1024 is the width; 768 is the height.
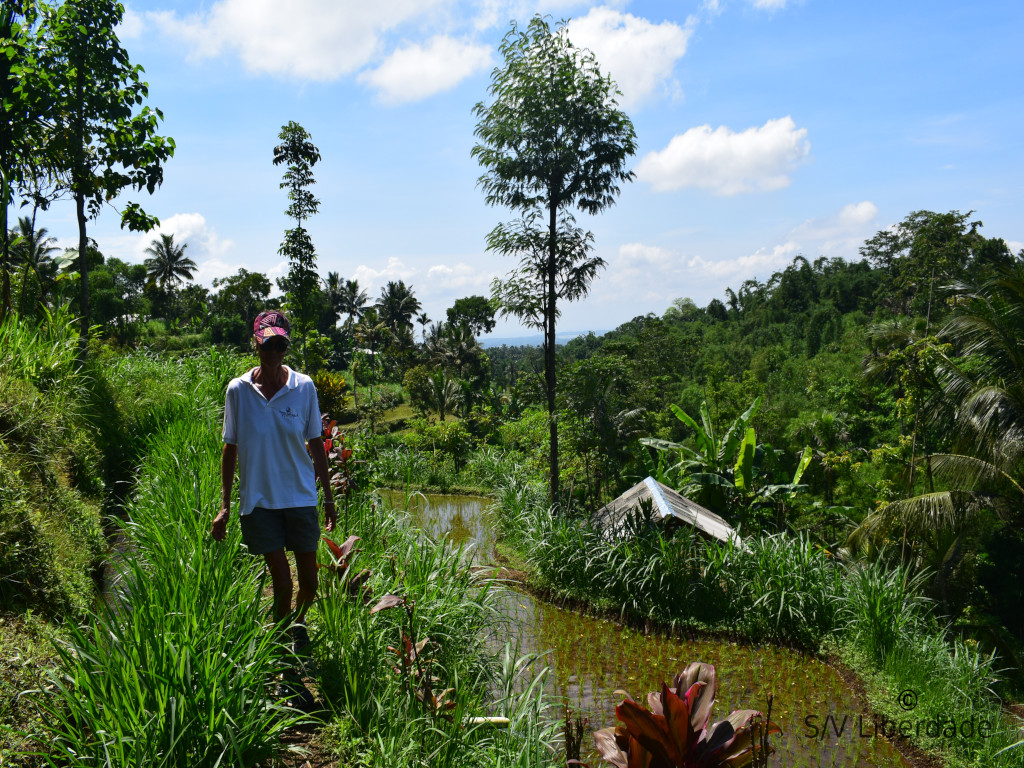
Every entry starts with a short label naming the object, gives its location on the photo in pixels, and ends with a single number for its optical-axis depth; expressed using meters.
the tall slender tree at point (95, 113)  6.16
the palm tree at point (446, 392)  29.27
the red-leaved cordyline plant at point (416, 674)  2.56
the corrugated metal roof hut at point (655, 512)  8.02
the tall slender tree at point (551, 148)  10.02
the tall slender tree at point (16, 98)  5.57
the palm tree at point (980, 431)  9.02
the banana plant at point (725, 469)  10.20
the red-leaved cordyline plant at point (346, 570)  3.27
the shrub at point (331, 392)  15.70
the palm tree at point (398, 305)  52.91
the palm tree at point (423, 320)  53.25
